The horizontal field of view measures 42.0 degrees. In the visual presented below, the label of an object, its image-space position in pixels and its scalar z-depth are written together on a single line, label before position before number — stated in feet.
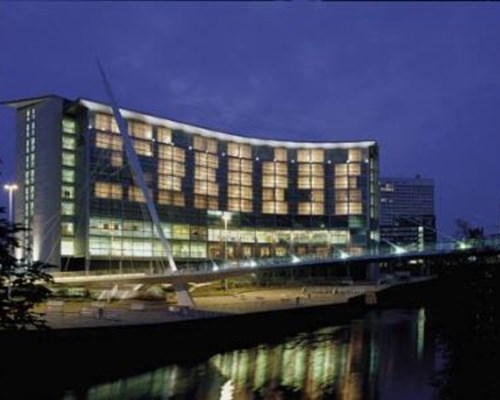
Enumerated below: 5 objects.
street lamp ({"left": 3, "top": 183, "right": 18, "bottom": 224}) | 124.52
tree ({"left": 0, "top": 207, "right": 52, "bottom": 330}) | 24.86
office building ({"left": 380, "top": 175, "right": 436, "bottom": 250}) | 583.50
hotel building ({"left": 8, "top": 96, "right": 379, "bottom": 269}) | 283.18
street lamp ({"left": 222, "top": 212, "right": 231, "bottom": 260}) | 324.66
